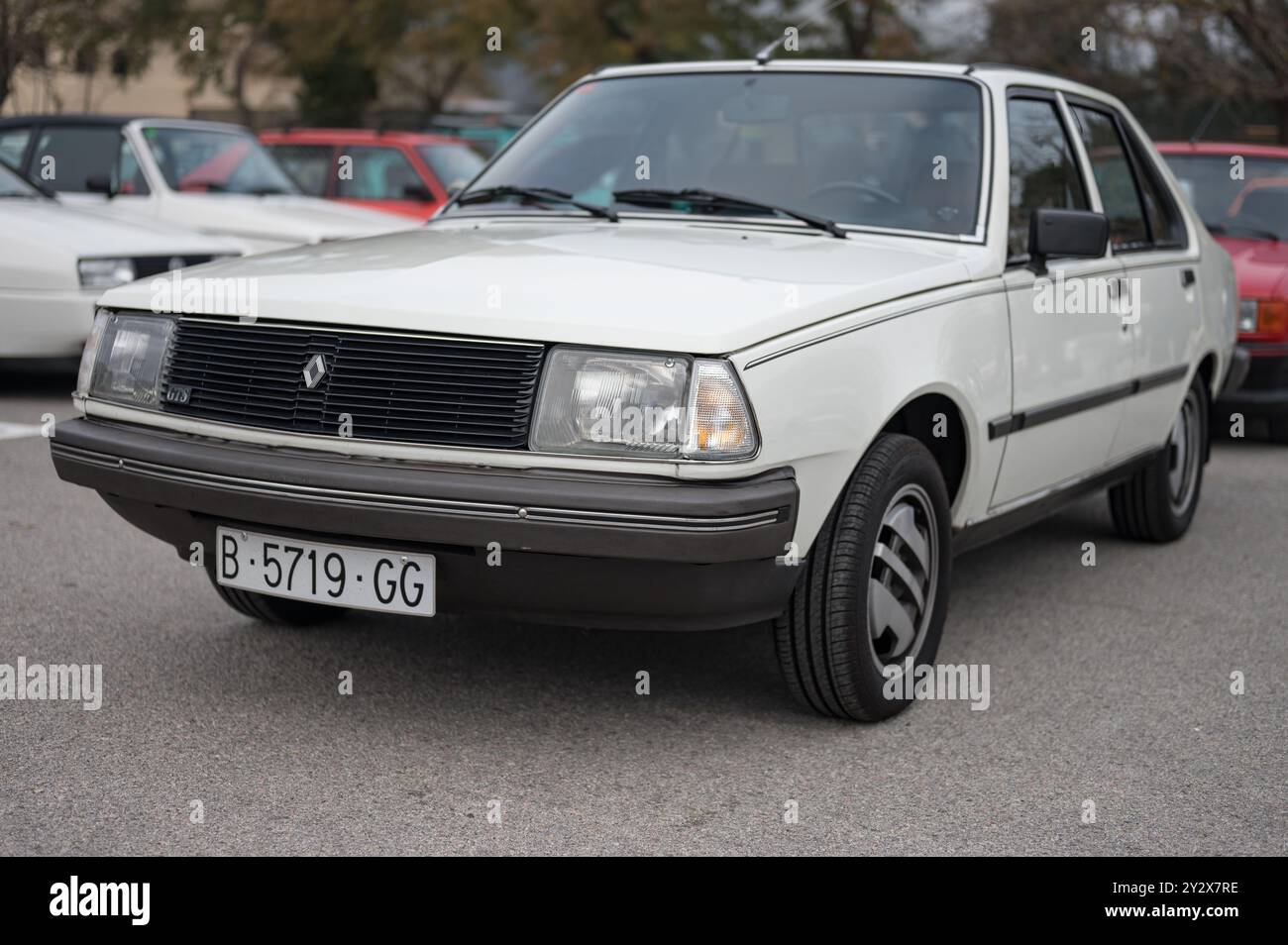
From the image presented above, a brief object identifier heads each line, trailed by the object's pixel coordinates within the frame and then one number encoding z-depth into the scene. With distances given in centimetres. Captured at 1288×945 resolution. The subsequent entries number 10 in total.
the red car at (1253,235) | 841
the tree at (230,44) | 3128
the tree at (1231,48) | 1806
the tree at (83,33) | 2236
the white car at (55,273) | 883
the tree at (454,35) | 2772
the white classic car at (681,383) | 334
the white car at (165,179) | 1141
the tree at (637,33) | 2577
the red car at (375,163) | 1361
